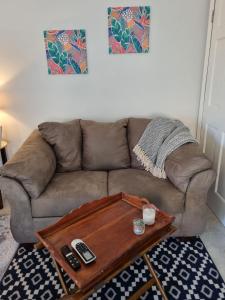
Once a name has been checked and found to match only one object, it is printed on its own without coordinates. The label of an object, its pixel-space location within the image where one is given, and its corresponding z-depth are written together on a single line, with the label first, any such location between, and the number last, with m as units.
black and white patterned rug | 1.51
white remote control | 1.17
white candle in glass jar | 1.39
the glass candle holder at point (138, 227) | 1.33
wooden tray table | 1.13
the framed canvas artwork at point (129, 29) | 2.37
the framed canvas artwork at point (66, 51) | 2.45
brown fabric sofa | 1.81
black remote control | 1.13
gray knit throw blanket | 2.10
